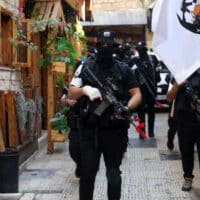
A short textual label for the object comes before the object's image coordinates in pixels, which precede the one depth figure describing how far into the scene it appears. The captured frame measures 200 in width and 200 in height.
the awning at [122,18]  23.47
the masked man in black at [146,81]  10.88
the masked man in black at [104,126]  5.16
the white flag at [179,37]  5.41
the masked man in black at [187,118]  6.12
